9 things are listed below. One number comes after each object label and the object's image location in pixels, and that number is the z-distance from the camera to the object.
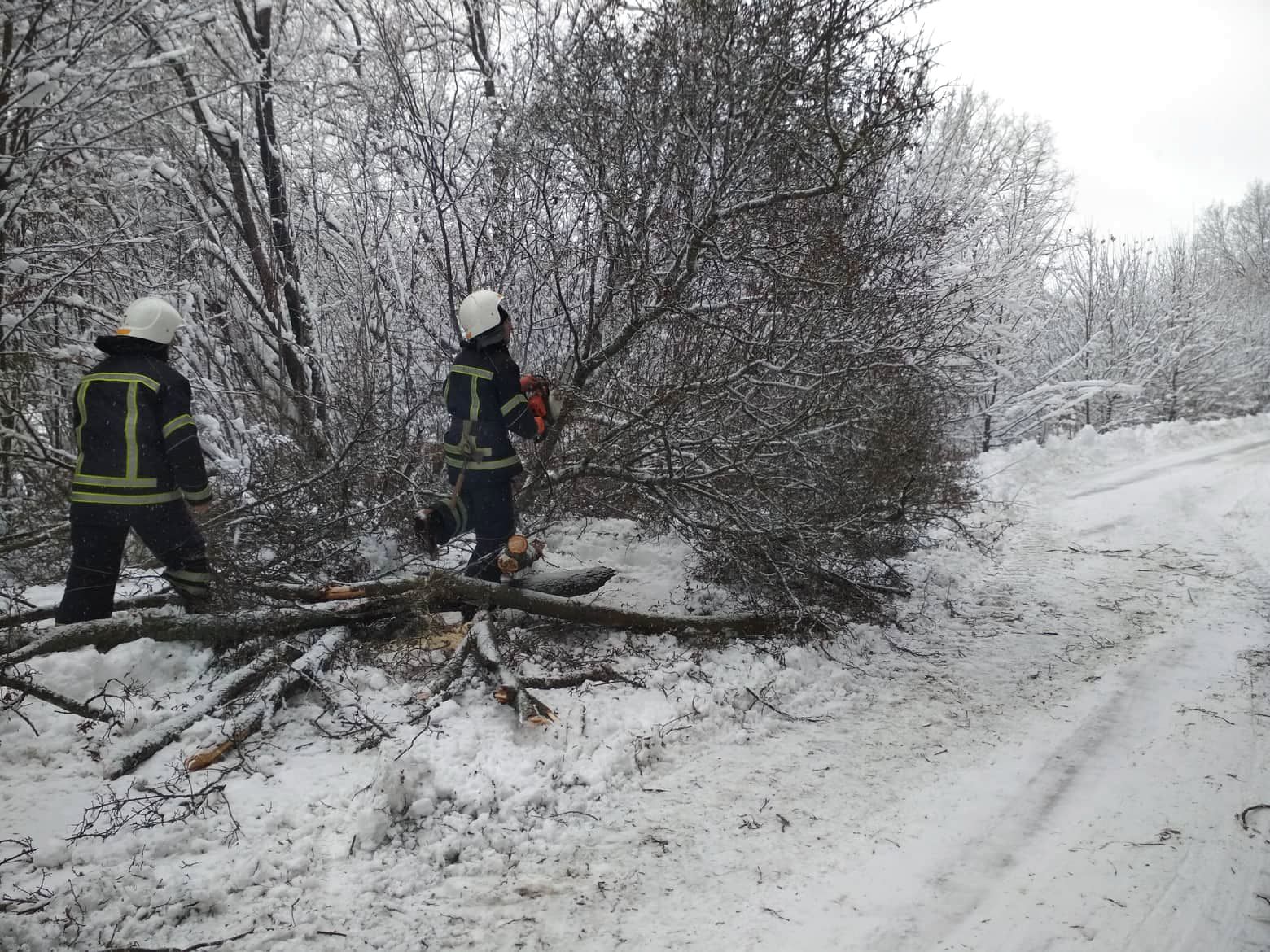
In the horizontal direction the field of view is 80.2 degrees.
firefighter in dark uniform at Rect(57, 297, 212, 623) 4.00
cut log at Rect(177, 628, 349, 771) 3.26
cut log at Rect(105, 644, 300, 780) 3.16
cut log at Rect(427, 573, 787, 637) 4.56
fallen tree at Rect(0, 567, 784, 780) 3.42
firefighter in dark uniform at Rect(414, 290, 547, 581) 4.73
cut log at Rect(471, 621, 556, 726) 3.55
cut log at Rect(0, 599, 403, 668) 3.67
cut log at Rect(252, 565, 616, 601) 4.56
